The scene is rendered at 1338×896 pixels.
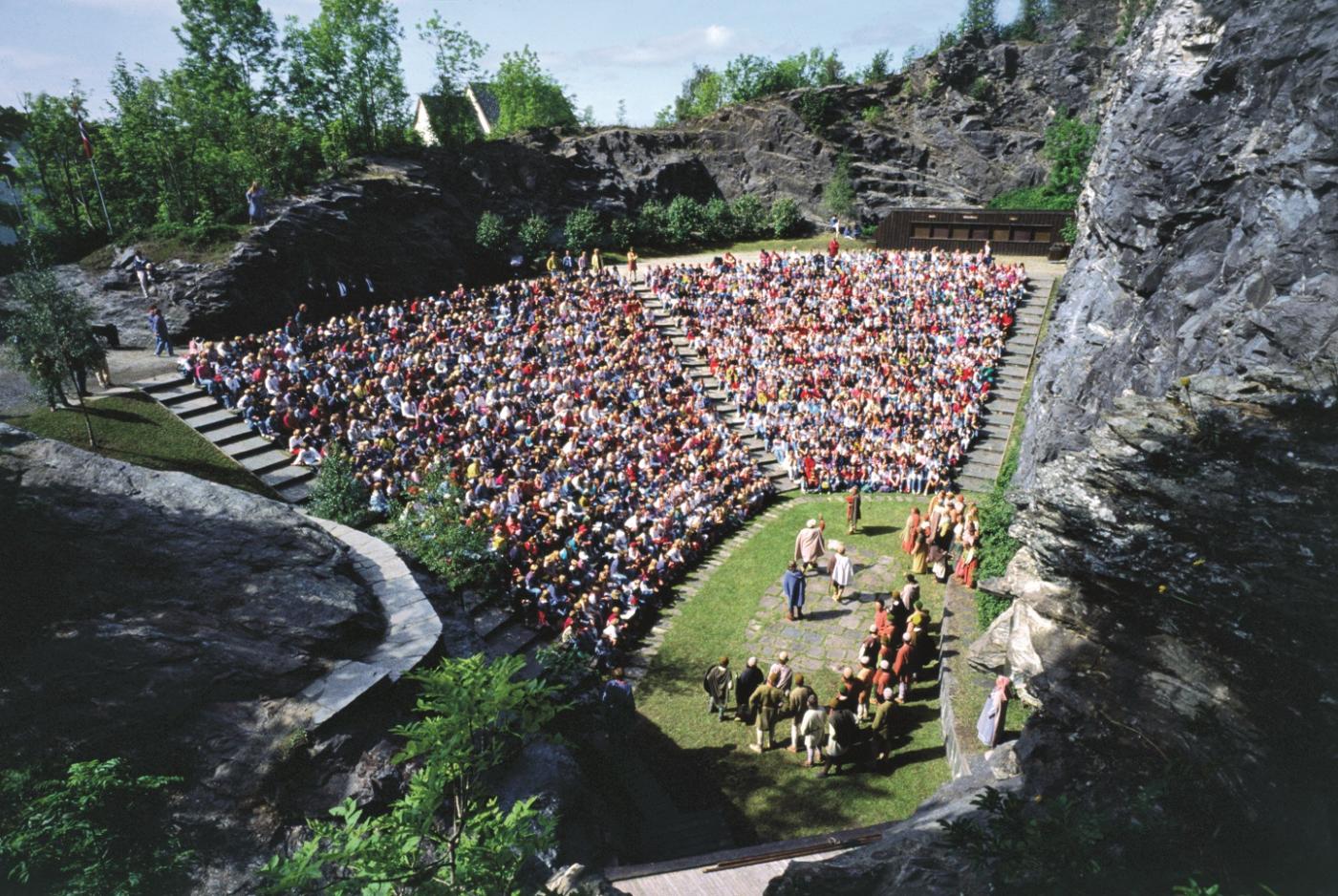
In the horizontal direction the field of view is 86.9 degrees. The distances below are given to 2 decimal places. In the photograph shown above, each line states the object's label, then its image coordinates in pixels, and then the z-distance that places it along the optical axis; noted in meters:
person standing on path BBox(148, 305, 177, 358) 24.47
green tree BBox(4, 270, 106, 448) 18.06
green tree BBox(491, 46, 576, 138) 66.75
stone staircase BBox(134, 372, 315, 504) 19.59
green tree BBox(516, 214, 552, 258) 41.66
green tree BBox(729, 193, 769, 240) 48.53
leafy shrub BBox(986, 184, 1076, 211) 42.44
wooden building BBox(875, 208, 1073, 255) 37.00
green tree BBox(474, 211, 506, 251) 40.03
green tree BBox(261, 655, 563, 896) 5.30
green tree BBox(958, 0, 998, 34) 55.62
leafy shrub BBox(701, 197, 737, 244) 47.69
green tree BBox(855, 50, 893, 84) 60.31
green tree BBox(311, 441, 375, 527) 17.98
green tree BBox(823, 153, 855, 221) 49.06
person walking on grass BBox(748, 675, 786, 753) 13.23
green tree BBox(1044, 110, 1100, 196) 42.84
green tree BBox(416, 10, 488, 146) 48.12
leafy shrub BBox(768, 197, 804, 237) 48.19
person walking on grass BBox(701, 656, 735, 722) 14.33
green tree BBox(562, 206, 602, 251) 43.56
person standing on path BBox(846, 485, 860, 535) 21.42
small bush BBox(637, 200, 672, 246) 46.28
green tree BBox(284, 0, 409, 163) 41.47
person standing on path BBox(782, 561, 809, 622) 17.17
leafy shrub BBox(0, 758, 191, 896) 5.45
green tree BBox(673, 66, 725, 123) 81.50
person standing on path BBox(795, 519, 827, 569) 18.95
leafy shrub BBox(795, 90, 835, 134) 52.12
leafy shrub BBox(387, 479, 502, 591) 16.09
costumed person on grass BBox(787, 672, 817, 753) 13.09
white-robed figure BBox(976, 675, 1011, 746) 11.62
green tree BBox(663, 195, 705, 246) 46.66
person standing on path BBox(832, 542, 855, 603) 18.09
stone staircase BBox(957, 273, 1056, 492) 24.38
